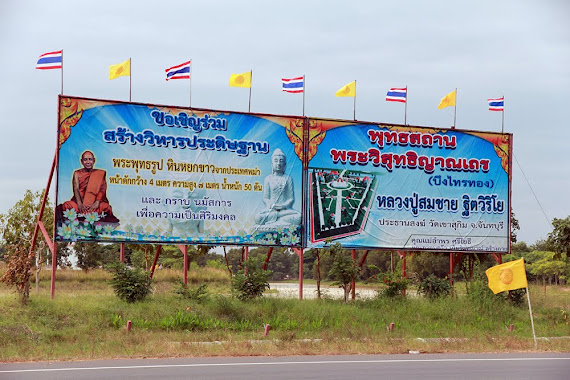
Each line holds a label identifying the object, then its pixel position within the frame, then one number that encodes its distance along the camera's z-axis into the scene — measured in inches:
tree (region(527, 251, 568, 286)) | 2829.7
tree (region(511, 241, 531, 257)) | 3599.9
